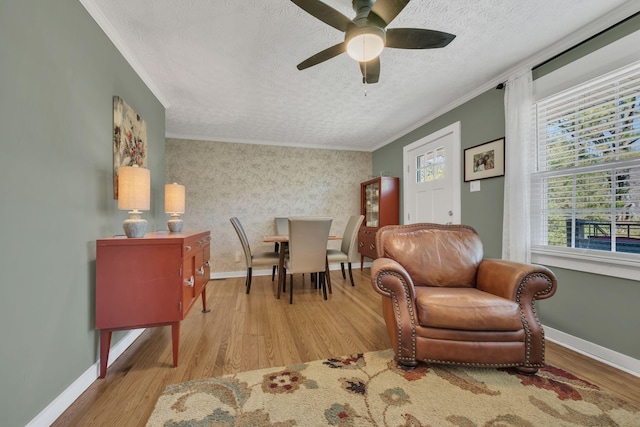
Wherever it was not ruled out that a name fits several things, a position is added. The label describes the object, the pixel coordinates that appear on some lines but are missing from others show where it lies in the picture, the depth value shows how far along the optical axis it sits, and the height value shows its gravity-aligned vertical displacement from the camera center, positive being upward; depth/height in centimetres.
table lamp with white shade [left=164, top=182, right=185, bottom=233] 221 +15
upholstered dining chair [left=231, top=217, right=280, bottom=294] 300 -56
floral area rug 113 -97
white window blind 157 +33
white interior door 291 +52
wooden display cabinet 397 +12
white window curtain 207 +45
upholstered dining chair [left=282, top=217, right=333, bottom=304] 269 -34
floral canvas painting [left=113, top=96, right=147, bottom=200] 175 +64
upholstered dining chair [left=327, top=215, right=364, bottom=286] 326 -46
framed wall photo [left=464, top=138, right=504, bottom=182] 236 +58
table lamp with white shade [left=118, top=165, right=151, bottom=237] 148 +14
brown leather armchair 143 -63
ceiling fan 125 +107
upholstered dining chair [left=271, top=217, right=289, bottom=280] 410 -18
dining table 294 -52
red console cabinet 144 -43
